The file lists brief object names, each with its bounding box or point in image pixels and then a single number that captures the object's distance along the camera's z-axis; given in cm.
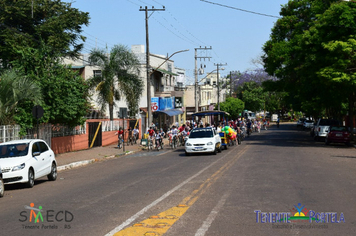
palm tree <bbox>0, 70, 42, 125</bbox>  2278
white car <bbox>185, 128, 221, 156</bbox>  2642
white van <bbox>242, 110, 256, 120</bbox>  9639
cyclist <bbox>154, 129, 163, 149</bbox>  3427
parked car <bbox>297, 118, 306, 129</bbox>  8266
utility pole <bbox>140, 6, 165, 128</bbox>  3758
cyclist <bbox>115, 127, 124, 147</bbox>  3506
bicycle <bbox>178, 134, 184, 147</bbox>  3834
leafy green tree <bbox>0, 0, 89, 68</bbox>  3694
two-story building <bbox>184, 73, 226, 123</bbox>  8175
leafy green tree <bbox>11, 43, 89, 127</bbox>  2652
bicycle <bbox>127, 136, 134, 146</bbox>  4012
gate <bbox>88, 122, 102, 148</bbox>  3506
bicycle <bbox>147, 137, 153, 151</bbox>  3471
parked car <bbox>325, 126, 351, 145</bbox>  3397
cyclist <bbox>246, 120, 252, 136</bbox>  4873
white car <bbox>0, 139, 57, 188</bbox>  1512
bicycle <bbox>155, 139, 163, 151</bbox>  3419
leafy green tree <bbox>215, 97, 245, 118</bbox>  9381
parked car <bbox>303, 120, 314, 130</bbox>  6904
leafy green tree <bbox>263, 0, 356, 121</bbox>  3109
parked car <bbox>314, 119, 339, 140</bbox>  4041
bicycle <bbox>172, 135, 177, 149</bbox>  3522
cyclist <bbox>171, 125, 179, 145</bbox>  3531
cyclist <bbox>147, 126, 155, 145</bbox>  3444
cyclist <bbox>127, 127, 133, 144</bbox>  4013
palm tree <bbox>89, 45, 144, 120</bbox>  4066
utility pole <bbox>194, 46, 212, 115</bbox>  5972
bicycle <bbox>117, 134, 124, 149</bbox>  3509
